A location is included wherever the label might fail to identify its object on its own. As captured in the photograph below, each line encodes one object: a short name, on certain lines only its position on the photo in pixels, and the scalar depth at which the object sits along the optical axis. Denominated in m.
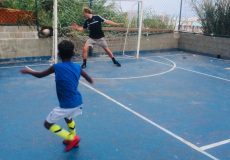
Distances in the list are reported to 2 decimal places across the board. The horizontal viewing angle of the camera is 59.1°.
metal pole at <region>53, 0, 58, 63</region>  6.04
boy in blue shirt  2.59
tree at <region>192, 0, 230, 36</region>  8.39
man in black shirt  6.37
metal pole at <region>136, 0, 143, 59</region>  7.41
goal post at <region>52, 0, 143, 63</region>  6.09
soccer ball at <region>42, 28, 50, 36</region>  6.94
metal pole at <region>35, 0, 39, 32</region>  6.87
